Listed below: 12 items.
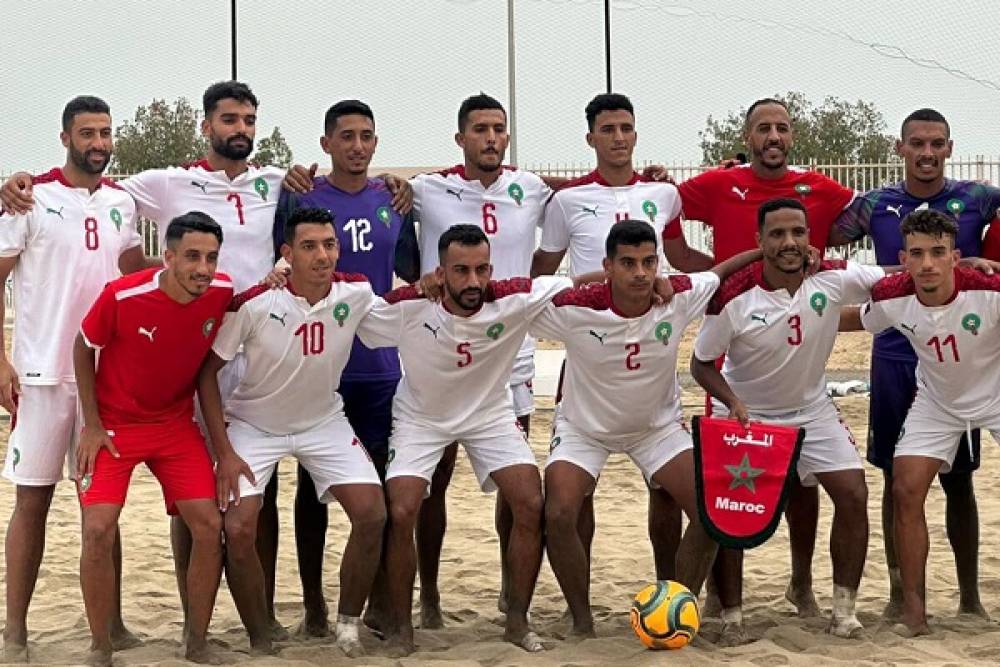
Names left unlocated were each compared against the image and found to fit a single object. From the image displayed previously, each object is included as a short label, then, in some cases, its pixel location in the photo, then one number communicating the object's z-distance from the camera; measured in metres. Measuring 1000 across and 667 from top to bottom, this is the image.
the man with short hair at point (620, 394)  7.21
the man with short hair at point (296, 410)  7.09
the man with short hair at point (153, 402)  6.83
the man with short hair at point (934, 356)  7.24
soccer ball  6.89
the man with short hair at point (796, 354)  7.37
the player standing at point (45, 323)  7.20
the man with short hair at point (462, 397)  7.21
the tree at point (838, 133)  26.91
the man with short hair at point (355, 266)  7.71
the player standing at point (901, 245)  7.82
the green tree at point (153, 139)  28.27
